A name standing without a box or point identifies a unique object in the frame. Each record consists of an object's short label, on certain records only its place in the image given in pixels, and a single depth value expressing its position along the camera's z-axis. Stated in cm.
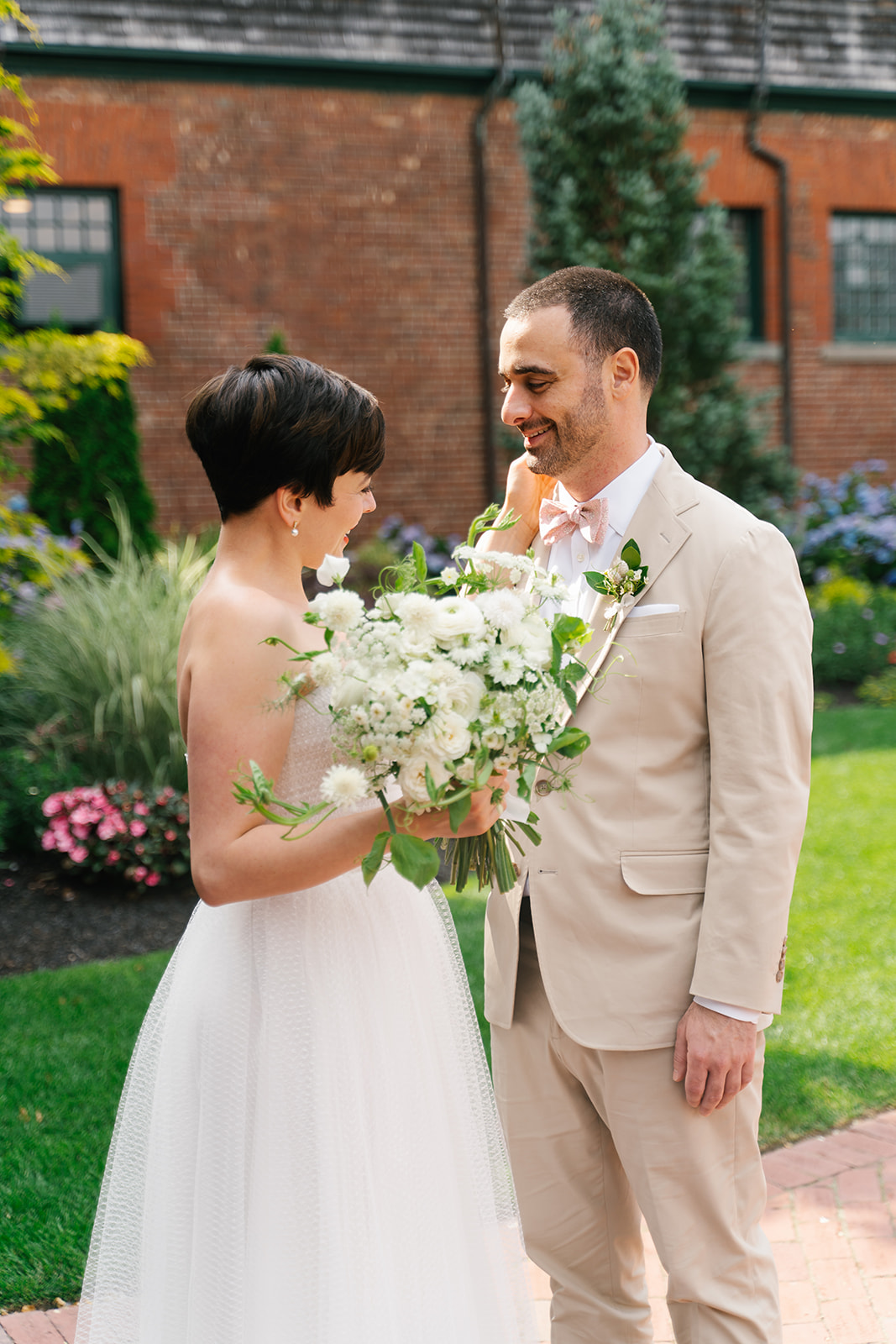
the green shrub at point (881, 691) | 1013
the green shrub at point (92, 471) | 1043
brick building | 1161
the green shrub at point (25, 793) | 661
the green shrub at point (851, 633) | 1074
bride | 199
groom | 220
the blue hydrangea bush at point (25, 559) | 649
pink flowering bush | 623
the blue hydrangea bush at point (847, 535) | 1227
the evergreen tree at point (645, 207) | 1118
